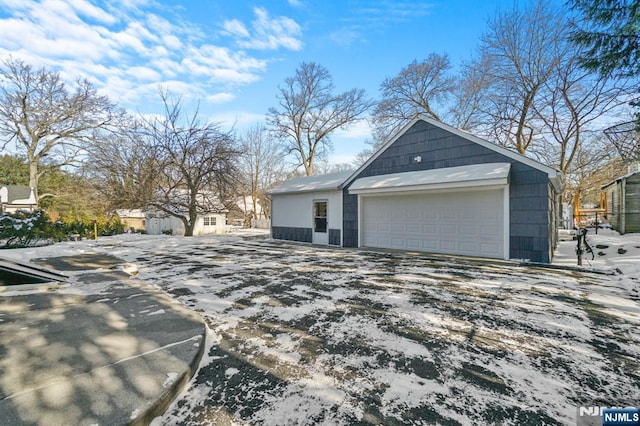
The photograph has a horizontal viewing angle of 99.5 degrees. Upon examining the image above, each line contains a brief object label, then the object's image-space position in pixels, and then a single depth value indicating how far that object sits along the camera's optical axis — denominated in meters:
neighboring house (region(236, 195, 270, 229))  25.91
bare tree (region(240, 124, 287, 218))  29.23
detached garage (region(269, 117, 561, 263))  7.01
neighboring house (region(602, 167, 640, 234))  10.20
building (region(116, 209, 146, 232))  25.02
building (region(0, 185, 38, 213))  20.52
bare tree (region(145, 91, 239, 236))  14.45
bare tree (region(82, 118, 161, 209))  14.07
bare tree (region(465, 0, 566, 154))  14.00
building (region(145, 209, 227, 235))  20.55
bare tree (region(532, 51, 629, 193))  13.82
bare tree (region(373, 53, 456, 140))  19.34
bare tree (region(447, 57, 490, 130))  16.66
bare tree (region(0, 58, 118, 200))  17.47
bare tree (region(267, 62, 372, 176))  23.66
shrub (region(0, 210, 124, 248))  9.04
